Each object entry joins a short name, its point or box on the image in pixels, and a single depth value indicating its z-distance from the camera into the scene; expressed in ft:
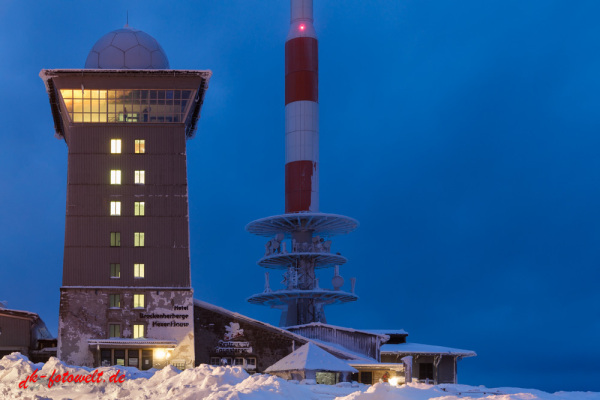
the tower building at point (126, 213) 228.43
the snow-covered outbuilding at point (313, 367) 178.40
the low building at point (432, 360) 242.78
